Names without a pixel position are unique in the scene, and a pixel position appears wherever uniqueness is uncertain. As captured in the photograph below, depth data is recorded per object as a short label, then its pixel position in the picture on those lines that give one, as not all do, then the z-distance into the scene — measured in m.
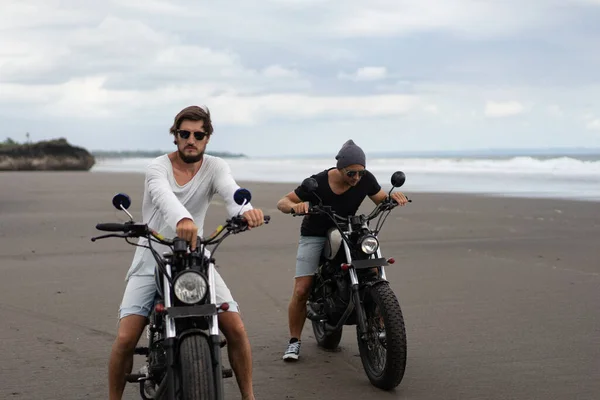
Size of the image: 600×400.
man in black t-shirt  6.08
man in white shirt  4.54
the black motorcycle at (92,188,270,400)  3.93
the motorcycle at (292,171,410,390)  5.40
